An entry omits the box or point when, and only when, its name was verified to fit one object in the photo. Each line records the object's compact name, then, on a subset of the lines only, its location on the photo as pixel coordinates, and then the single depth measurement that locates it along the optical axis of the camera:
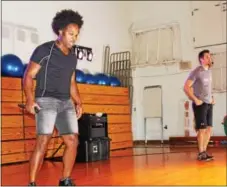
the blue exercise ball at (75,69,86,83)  6.33
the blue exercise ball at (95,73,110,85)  6.87
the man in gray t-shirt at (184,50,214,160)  4.56
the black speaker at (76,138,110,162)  4.99
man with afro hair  2.50
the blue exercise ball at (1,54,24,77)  5.07
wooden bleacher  5.00
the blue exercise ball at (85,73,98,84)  6.58
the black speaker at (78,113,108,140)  5.07
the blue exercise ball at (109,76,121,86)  7.22
